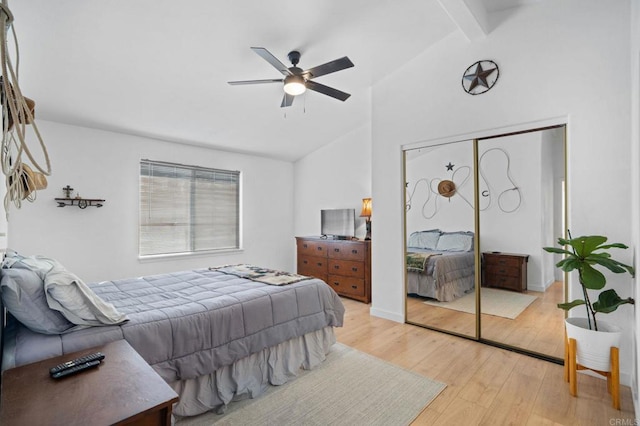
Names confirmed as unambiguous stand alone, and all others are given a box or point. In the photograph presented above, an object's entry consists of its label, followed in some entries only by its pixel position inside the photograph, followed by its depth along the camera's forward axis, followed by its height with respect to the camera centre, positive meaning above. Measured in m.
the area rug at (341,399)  1.91 -1.26
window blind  4.36 +0.04
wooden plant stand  2.01 -1.09
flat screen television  5.02 -0.19
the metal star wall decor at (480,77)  3.01 +1.33
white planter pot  2.08 -0.90
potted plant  2.08 -0.60
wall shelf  3.58 +0.11
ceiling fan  2.43 +1.15
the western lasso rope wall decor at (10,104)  0.69 +0.27
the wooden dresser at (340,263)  4.41 -0.79
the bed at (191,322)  1.54 -0.65
